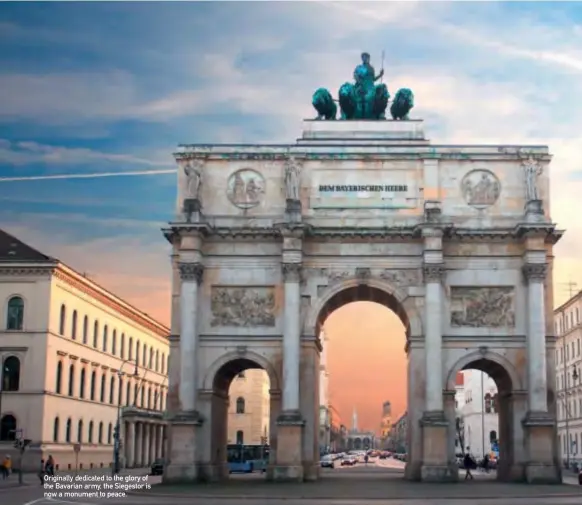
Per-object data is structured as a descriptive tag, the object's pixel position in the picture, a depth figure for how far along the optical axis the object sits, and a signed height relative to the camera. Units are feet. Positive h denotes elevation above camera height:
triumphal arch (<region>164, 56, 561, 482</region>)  134.82 +24.10
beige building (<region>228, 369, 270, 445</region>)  296.92 +13.26
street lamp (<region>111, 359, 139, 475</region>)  161.63 -0.54
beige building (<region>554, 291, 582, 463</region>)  268.21 +22.00
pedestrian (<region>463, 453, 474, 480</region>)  147.71 -1.33
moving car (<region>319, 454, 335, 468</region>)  232.53 -2.25
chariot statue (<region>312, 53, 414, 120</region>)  152.46 +52.42
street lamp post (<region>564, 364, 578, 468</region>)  266.45 +11.91
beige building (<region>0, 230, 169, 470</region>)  186.29 +17.19
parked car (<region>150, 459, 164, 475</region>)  182.09 -3.19
